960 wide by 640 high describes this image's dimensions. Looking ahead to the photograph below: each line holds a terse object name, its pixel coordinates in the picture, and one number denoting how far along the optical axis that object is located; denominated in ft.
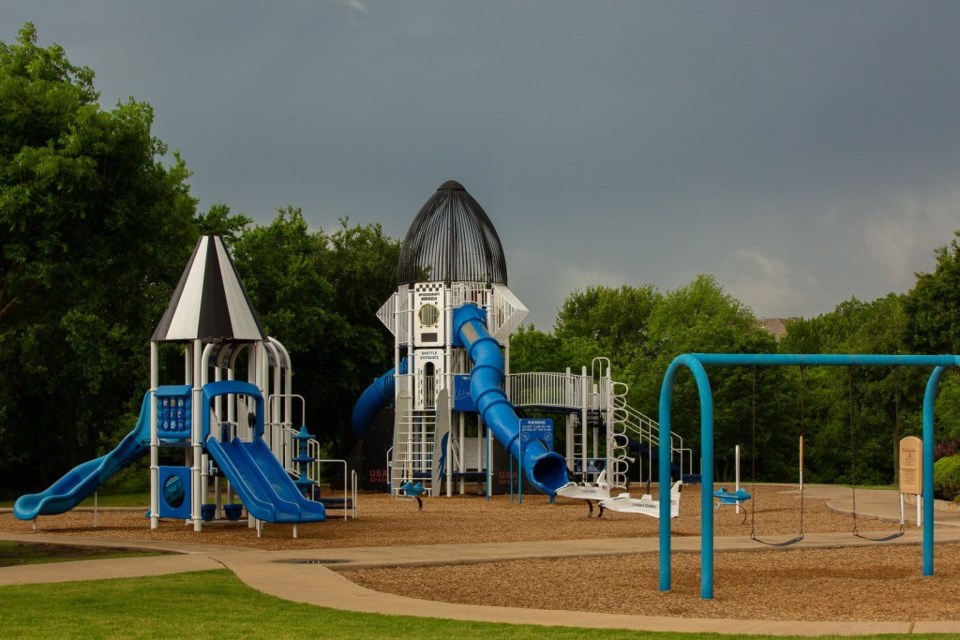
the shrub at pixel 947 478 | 98.27
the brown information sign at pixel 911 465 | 78.69
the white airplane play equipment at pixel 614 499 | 67.76
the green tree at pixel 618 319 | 302.66
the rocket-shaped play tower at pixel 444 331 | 132.16
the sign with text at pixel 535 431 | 117.80
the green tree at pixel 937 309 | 128.98
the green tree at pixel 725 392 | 195.31
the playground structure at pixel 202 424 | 79.46
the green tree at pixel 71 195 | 74.90
